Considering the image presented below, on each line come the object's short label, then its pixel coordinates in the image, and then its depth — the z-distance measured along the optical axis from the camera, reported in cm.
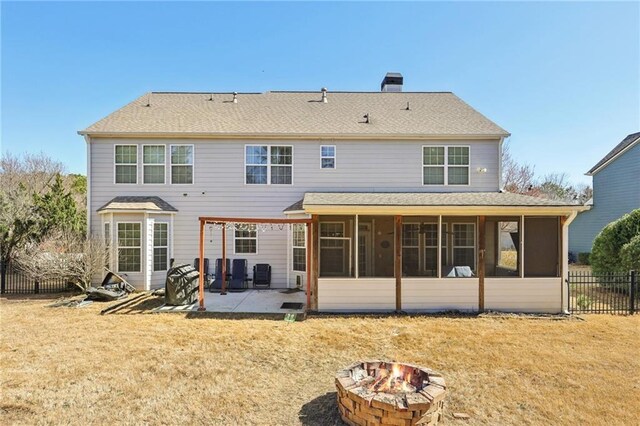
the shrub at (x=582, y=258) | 1858
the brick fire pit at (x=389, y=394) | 341
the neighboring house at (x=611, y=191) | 1675
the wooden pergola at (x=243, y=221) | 859
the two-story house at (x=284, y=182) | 1079
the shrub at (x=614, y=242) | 1108
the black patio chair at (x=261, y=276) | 1130
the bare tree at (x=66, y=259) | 995
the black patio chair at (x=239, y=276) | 1103
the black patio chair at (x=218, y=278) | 1124
